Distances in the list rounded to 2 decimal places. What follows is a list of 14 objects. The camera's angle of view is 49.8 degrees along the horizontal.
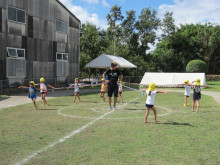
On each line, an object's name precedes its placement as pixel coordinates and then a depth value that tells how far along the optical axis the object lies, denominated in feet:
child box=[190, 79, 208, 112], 38.50
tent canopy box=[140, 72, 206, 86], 100.91
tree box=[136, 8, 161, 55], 186.70
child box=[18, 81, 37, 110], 40.09
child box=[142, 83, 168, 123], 29.04
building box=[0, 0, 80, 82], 66.08
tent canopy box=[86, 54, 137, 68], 103.83
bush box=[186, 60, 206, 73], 147.24
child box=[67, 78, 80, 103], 49.38
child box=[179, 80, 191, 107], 45.26
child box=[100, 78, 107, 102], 50.67
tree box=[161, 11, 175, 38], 198.08
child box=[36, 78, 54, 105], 44.70
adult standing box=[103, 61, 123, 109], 36.91
